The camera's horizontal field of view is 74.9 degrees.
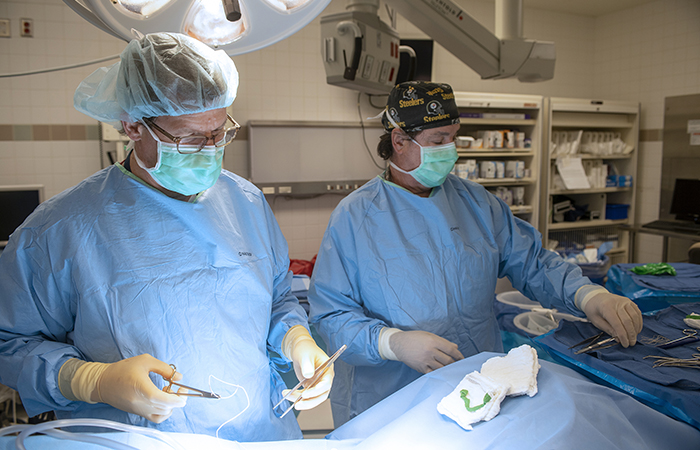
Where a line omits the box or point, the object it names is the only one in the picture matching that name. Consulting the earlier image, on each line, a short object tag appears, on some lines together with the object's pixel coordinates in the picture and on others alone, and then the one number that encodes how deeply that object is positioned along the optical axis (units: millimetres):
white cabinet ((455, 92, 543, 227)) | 4078
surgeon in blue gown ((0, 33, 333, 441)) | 959
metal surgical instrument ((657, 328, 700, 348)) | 1194
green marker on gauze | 928
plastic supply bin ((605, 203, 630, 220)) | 4867
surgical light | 836
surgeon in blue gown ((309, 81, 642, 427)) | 1485
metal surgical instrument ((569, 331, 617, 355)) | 1202
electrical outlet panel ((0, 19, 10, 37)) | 3508
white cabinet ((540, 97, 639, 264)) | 4434
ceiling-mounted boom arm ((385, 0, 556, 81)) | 1657
